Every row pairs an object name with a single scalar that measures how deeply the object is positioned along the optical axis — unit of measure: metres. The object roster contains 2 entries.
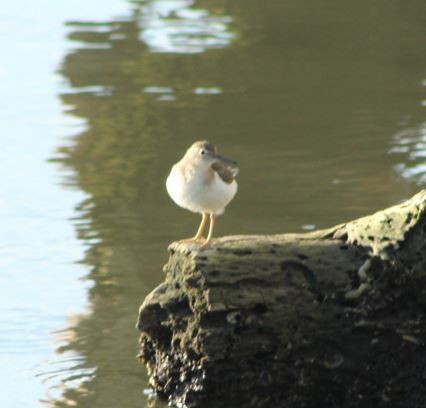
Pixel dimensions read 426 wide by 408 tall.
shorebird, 14.94
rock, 13.77
